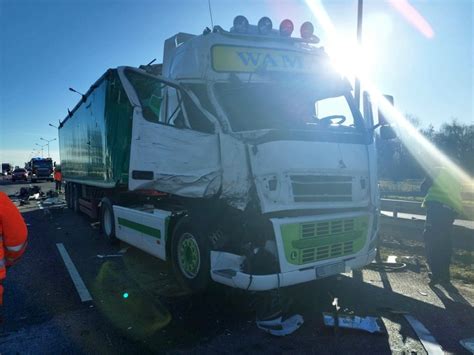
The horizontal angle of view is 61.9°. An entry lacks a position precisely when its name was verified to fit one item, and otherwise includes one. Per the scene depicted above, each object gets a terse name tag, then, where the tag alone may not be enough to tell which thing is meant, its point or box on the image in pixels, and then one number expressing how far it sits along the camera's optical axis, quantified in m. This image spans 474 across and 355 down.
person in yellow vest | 5.53
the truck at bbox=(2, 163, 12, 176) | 78.25
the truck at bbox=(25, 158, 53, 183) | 44.59
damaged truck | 4.10
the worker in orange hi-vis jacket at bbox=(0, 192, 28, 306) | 2.58
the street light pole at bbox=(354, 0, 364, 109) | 11.54
